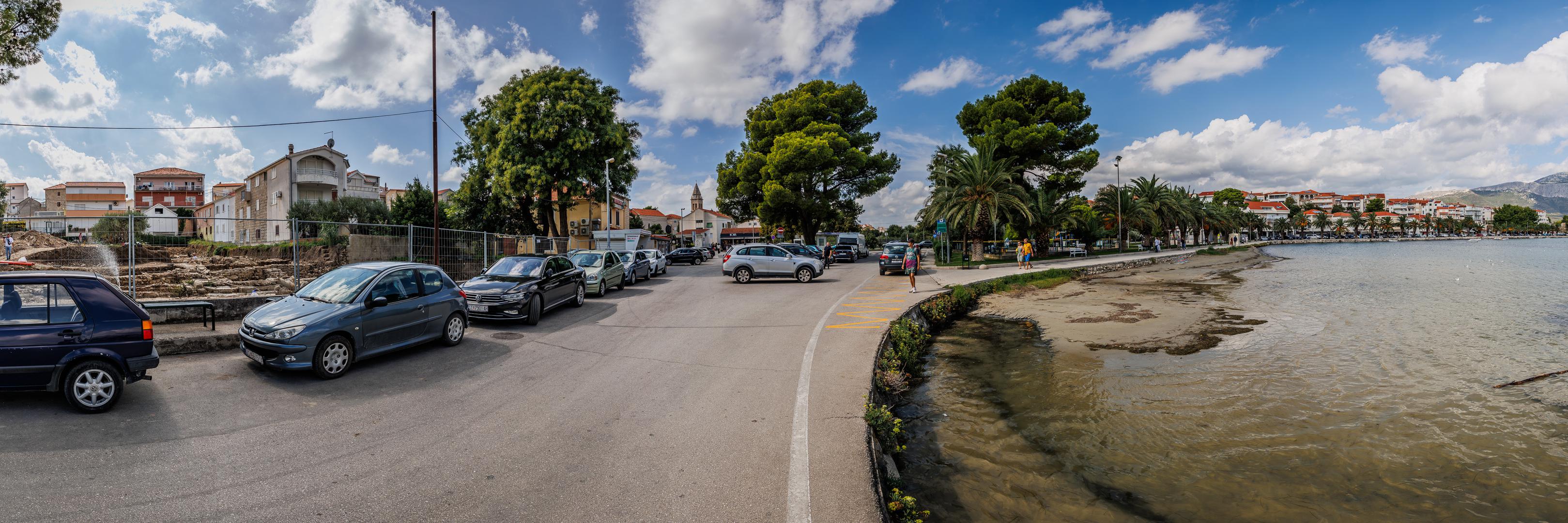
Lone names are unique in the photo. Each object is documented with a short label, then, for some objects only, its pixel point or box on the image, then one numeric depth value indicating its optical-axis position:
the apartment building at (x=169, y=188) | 74.56
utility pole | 16.28
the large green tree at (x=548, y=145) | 31.45
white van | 42.06
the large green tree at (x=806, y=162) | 37.59
